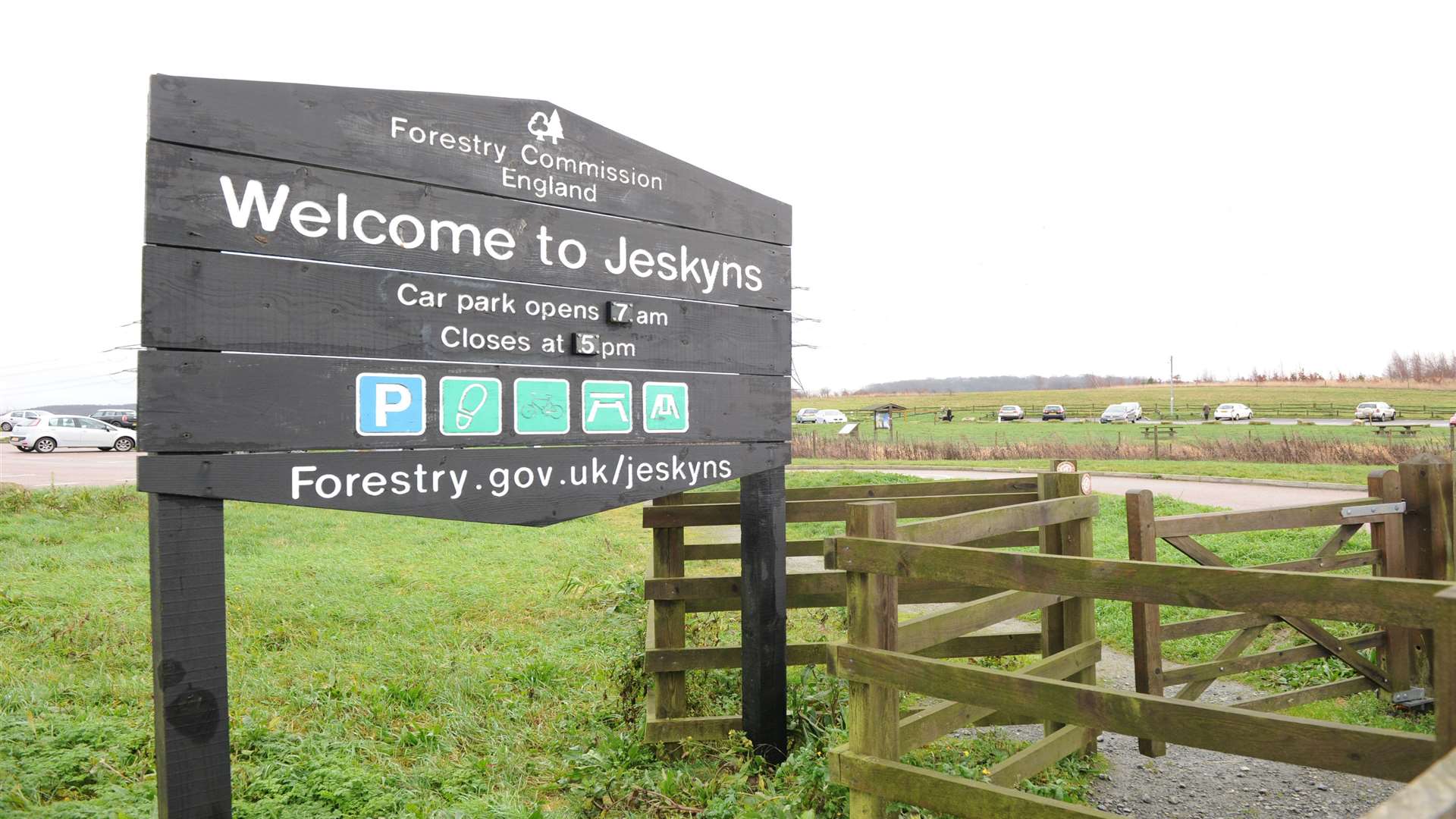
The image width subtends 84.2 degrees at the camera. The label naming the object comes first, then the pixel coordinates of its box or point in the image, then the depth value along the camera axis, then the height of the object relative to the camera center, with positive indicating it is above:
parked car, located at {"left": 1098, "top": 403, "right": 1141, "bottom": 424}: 57.28 +0.01
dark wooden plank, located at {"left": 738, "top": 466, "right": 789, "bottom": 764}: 4.64 -1.14
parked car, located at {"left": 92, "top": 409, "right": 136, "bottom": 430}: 43.59 +1.20
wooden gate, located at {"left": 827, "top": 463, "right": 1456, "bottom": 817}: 2.18 -0.91
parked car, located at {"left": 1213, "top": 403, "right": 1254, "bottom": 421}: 53.91 -0.08
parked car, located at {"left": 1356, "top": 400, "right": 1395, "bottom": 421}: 45.19 -0.19
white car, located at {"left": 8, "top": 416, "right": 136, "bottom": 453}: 30.55 +0.16
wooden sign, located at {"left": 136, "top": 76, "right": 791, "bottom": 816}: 2.92 +0.48
